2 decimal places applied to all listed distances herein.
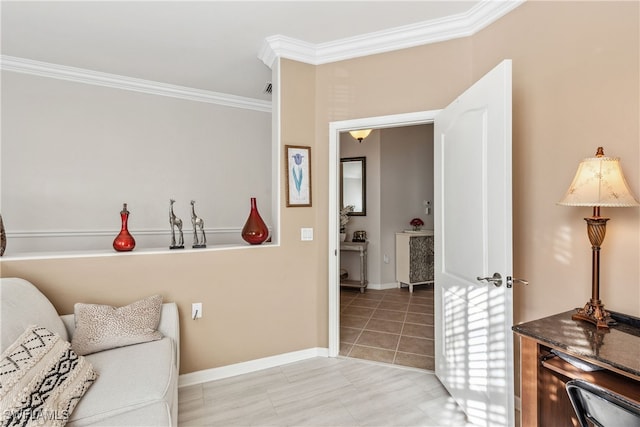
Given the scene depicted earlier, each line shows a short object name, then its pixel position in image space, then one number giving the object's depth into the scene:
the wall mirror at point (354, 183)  4.97
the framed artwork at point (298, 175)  2.62
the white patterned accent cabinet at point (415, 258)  4.70
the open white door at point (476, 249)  1.56
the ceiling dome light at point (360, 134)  4.07
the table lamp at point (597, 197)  1.28
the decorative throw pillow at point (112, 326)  1.73
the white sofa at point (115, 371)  1.29
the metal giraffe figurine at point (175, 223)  2.36
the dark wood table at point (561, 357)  1.09
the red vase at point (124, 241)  2.13
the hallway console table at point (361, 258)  4.62
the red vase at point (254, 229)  2.55
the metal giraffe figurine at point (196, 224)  2.41
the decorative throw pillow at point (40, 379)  1.11
